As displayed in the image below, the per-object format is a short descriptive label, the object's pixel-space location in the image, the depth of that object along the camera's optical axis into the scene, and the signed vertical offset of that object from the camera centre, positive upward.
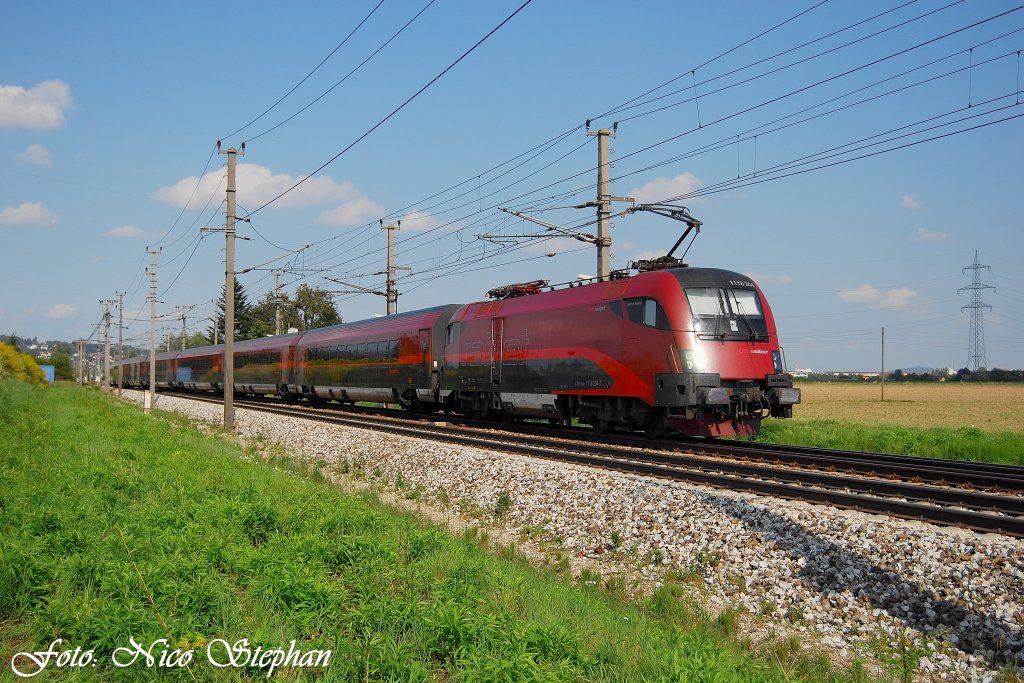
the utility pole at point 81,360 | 92.99 +0.99
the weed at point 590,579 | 8.38 -2.28
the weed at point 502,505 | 11.95 -2.09
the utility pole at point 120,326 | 66.69 +3.59
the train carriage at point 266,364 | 42.72 +0.25
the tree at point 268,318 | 89.25 +6.25
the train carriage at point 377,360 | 28.03 +0.39
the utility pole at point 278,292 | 51.87 +5.24
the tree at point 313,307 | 87.19 +6.89
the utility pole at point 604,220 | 21.91 +4.19
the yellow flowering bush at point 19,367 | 49.75 +0.05
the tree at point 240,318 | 103.66 +6.91
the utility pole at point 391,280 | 36.00 +4.13
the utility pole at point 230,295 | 26.11 +2.48
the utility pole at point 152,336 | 36.59 +1.94
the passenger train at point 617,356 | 16.08 +0.33
